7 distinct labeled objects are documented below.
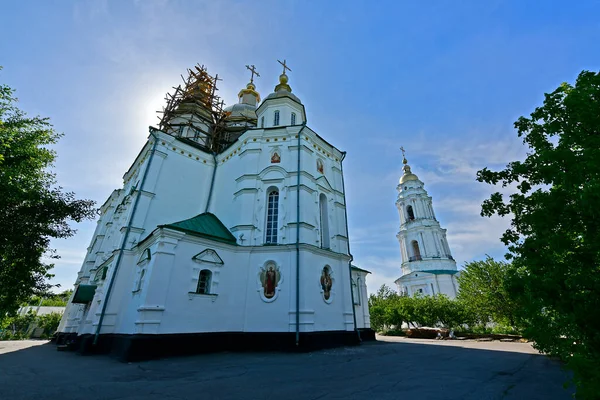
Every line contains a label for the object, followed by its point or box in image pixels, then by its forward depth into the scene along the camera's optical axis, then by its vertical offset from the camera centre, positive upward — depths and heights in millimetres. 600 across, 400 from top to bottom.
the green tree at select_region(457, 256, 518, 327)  18500 +2661
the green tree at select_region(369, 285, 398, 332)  27562 +1756
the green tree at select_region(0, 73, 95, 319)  9930 +4846
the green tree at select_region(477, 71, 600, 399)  2809 +1117
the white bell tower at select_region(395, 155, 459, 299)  38969 +12170
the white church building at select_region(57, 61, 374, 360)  11430 +3551
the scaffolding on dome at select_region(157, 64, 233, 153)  21344 +16034
